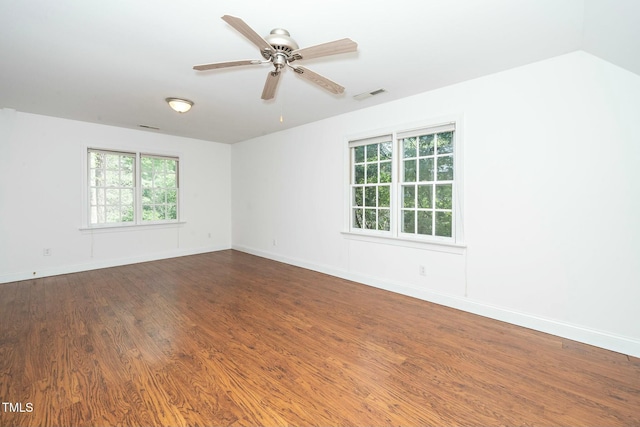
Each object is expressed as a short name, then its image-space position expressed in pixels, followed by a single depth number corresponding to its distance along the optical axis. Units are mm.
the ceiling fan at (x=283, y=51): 1856
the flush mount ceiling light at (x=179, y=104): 3606
